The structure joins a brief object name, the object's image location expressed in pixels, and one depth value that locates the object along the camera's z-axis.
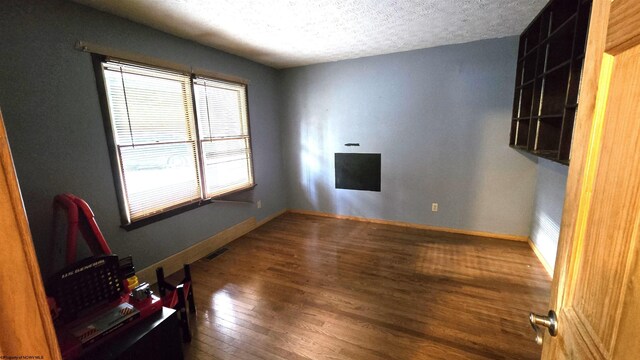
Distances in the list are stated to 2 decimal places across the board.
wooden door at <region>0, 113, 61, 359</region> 0.43
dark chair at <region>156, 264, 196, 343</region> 1.88
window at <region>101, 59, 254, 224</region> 2.29
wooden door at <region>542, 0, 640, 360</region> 0.48
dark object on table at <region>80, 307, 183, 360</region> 1.32
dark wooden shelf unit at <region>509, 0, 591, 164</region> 1.67
